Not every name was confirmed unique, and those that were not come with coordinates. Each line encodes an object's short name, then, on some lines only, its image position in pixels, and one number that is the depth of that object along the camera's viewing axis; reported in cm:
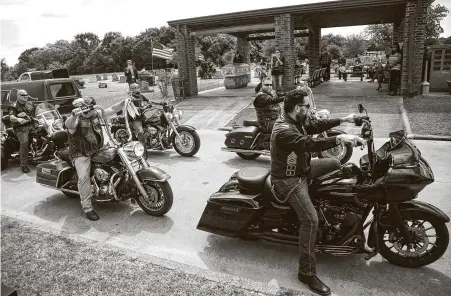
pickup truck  1162
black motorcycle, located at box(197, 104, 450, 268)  346
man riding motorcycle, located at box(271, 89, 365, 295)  339
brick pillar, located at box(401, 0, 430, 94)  1295
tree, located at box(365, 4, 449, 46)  3947
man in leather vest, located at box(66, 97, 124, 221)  532
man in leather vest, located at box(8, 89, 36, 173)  816
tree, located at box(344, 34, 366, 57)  6488
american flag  1820
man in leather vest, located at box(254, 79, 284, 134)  709
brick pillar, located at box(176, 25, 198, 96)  1734
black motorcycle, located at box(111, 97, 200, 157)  855
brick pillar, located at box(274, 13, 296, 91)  1514
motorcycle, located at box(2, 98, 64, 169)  863
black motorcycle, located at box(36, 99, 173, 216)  531
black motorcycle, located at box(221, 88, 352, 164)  730
